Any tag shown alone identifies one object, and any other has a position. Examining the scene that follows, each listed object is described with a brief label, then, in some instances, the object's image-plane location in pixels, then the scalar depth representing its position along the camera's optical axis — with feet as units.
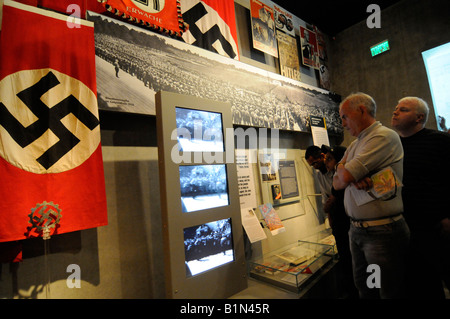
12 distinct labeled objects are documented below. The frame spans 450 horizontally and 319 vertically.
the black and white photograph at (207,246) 5.35
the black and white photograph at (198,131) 5.62
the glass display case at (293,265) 6.39
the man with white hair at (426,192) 5.89
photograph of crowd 6.02
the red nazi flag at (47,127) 4.55
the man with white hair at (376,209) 4.68
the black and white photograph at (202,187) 5.50
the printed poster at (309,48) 13.26
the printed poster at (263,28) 10.65
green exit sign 13.46
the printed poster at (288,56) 11.84
